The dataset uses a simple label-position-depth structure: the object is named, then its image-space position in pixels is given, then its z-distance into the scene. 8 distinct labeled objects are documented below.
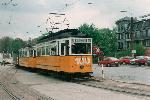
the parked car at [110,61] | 51.50
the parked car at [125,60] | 60.56
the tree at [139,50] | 81.12
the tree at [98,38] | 93.09
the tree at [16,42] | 143.79
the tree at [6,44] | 146.12
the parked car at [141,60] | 53.60
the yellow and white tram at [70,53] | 24.09
